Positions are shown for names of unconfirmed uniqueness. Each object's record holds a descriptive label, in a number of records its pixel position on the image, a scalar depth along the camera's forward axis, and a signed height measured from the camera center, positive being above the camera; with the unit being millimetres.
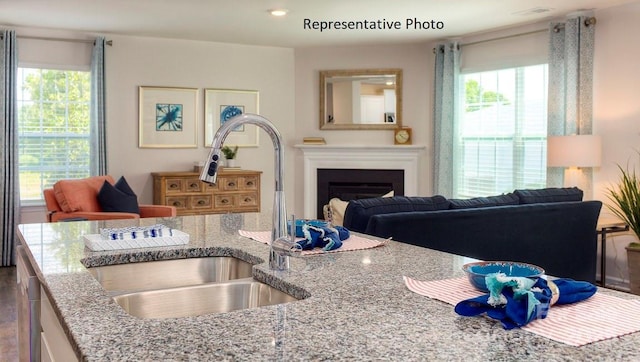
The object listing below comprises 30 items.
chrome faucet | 1704 -116
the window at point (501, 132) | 6773 +392
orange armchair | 5727 -337
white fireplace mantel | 7949 +91
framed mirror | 8086 +858
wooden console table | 7051 -275
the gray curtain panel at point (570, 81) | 6043 +822
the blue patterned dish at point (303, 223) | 2167 -196
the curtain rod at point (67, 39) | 6734 +1357
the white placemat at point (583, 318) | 1210 -302
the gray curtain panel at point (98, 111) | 6984 +606
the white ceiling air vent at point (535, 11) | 5938 +1448
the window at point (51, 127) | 6863 +430
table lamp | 5574 +142
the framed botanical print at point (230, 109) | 7738 +700
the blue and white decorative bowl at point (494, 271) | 1491 -246
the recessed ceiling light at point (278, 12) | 5902 +1422
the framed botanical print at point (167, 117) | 7374 +579
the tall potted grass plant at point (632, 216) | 5203 -400
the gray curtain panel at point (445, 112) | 7594 +658
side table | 5332 -511
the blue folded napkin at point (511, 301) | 1270 -268
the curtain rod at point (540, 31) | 5988 +1388
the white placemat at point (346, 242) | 2121 -262
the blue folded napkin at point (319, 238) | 2107 -232
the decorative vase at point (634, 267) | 5184 -801
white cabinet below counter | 1415 -418
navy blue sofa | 4023 -381
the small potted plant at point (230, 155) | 7602 +145
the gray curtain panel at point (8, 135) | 6535 +324
